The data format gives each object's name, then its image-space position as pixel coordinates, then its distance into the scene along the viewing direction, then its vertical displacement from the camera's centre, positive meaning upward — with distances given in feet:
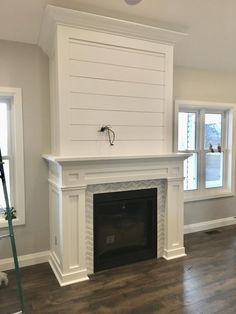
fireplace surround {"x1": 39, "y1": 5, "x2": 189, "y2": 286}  8.30 +0.71
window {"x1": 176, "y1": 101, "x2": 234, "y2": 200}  12.96 -0.14
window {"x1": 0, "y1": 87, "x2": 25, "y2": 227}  9.21 -0.14
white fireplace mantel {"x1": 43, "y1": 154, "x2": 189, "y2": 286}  8.30 -1.35
